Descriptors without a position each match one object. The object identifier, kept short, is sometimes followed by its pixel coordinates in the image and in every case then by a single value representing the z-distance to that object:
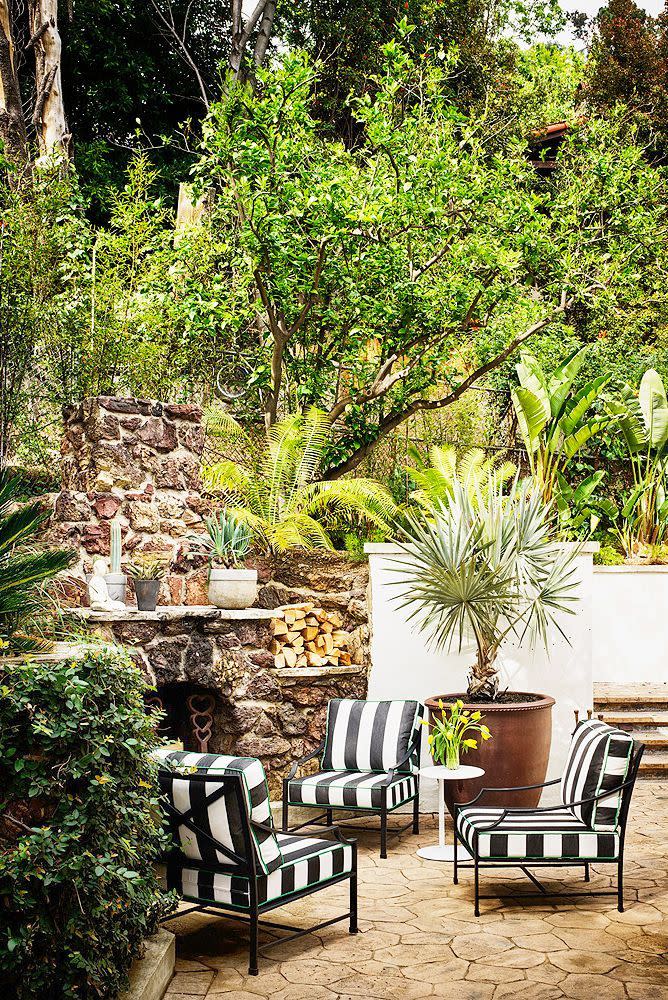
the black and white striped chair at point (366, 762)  6.18
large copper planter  6.35
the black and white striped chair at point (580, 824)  4.99
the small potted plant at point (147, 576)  6.89
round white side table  5.90
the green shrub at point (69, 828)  3.19
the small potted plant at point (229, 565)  7.30
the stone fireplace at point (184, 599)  7.12
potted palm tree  6.40
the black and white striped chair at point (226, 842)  4.24
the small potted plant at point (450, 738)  5.94
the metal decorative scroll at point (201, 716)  7.46
